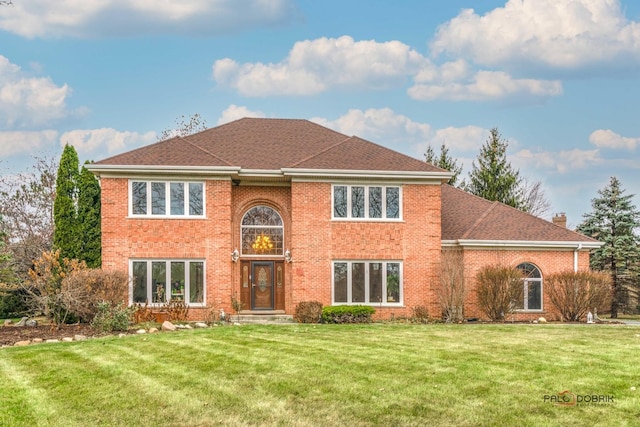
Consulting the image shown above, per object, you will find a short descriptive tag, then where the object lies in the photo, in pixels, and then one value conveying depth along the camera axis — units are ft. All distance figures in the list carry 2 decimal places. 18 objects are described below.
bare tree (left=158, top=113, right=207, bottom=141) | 142.31
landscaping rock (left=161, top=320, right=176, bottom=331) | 60.17
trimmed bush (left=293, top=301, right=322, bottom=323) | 71.56
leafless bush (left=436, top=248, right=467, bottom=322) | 74.28
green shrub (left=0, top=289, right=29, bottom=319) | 87.10
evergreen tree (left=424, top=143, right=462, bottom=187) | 140.67
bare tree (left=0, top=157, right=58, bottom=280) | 113.19
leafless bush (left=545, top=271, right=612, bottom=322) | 75.51
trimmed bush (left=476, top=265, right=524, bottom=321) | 74.59
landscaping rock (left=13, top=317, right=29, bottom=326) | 67.91
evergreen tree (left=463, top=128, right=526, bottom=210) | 130.93
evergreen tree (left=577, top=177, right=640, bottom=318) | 108.99
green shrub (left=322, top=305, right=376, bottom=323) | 71.36
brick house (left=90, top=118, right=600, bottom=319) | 74.08
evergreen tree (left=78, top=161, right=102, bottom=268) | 78.12
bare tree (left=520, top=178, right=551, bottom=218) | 163.22
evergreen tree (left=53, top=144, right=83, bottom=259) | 77.66
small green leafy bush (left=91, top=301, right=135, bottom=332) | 57.82
